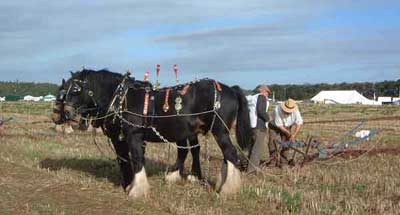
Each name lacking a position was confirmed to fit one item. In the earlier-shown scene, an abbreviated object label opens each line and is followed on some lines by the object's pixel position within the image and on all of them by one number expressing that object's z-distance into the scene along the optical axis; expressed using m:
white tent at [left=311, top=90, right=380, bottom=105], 101.06
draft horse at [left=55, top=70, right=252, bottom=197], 9.80
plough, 11.92
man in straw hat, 12.27
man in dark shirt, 11.86
